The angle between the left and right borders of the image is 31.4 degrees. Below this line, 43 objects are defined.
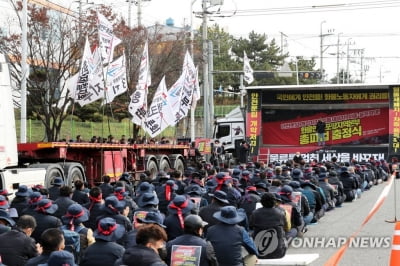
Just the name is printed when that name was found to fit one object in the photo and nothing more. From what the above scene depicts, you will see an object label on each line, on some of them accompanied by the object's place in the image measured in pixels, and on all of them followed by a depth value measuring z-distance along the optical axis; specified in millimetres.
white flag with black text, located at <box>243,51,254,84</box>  51719
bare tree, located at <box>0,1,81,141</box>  31797
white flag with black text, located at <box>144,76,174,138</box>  24859
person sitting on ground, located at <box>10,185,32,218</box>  12164
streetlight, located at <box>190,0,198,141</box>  41356
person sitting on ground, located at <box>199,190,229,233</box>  10797
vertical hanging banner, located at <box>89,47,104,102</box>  22875
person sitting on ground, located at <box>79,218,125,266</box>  7793
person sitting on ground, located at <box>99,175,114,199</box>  14908
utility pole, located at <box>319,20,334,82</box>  89812
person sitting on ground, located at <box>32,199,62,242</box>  9953
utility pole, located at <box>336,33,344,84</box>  99150
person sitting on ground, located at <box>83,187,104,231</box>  11438
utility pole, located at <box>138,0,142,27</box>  47675
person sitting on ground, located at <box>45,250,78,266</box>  6457
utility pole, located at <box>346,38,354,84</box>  106938
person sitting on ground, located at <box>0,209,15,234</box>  9050
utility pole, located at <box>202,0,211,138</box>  39844
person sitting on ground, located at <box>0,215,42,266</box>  8234
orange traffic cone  9367
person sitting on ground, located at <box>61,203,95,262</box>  9383
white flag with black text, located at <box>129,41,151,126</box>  24938
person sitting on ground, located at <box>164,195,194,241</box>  9984
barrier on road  9711
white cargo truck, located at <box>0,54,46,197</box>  16016
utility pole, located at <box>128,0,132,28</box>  52850
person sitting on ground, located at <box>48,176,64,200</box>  14570
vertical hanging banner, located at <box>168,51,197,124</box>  26747
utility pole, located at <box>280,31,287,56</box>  90556
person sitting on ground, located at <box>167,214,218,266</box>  7520
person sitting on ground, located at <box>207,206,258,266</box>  8722
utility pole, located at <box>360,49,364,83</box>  122531
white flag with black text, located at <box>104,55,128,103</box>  24484
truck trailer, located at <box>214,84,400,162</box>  38500
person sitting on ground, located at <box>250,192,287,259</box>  10945
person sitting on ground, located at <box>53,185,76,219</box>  11477
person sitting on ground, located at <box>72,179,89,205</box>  13852
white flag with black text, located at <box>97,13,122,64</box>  24188
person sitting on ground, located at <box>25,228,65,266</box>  6934
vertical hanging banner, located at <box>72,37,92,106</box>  22531
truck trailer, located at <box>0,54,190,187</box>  16219
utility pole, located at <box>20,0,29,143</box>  24325
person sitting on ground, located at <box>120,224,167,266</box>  6547
